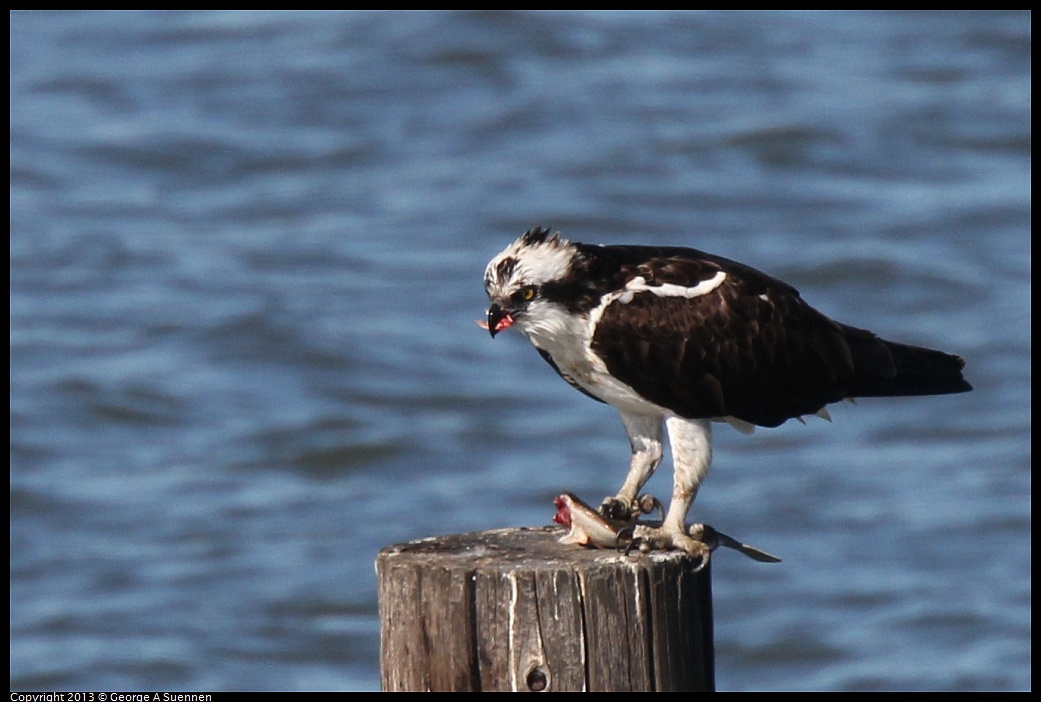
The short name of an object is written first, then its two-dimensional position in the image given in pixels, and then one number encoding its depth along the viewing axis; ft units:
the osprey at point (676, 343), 47.35
